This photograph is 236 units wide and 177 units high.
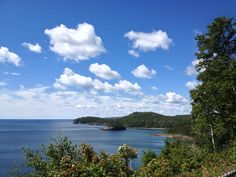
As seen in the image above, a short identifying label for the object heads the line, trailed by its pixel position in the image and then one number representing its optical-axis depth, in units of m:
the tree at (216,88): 15.16
